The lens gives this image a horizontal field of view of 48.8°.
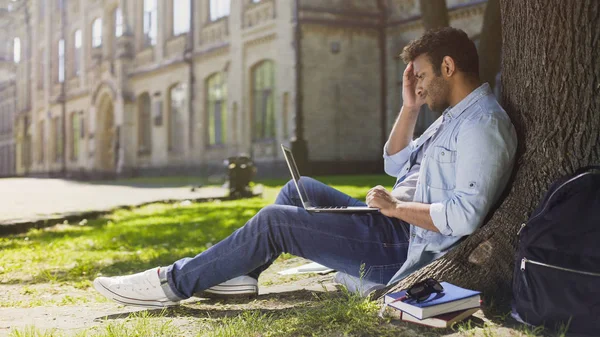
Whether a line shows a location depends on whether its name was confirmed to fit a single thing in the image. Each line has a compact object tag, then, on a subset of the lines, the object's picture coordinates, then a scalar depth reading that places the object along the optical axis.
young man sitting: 3.12
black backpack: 2.59
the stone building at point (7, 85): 46.66
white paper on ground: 4.62
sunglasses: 2.85
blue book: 2.79
